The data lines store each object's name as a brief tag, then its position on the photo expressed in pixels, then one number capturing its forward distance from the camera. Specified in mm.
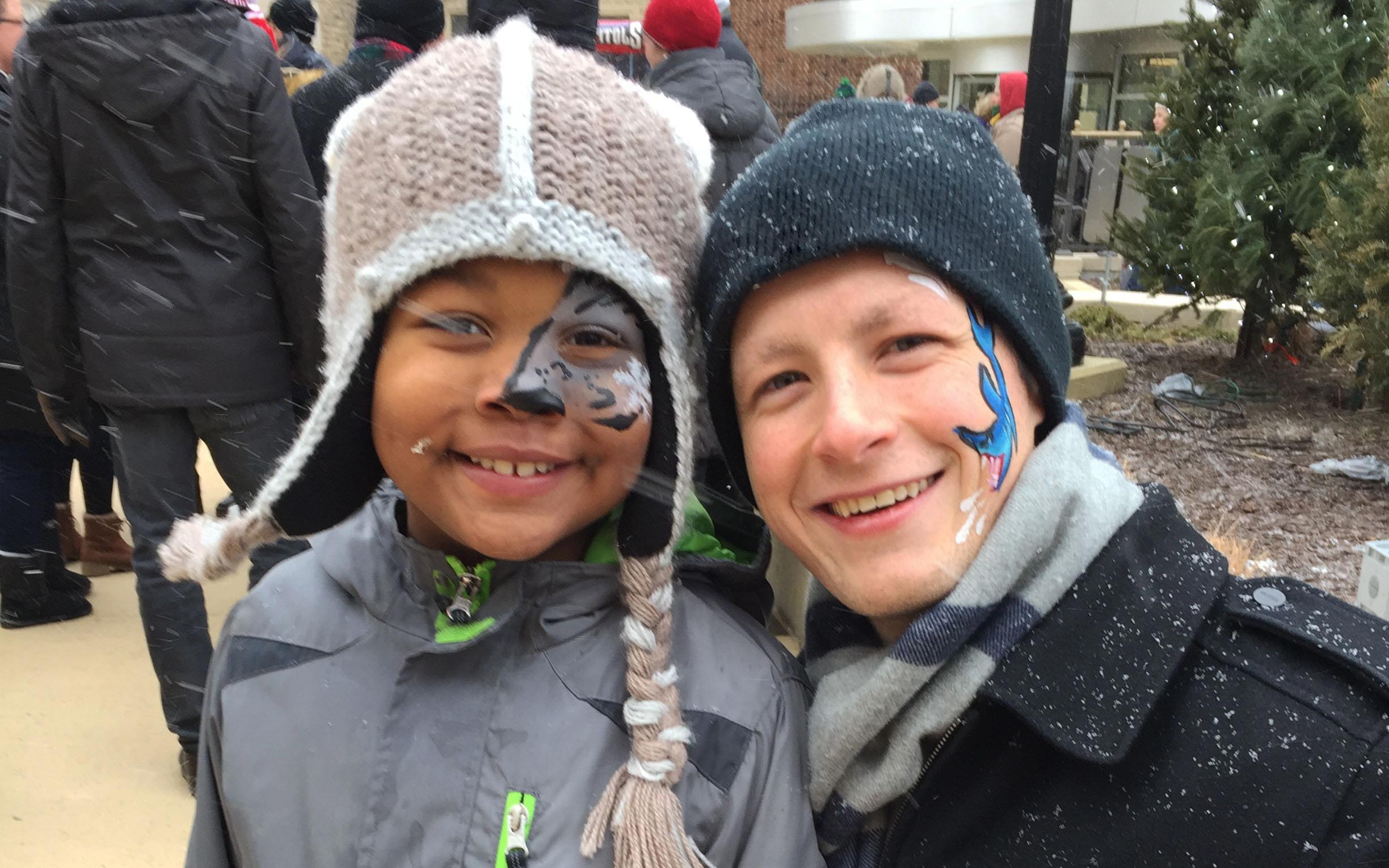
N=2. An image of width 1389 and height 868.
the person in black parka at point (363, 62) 3557
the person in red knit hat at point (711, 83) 3721
